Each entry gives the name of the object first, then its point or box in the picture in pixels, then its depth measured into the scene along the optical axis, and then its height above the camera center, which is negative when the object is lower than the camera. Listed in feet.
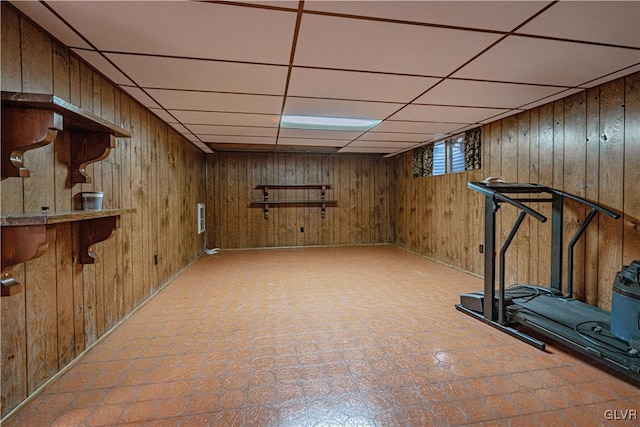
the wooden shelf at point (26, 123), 4.44 +1.28
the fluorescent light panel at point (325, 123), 12.06 +3.40
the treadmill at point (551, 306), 6.12 -2.69
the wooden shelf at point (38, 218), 4.11 -0.14
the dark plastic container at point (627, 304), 5.96 -1.96
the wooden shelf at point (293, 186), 21.50 +1.45
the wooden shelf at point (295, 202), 21.59 +0.32
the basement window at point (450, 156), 13.82 +2.52
